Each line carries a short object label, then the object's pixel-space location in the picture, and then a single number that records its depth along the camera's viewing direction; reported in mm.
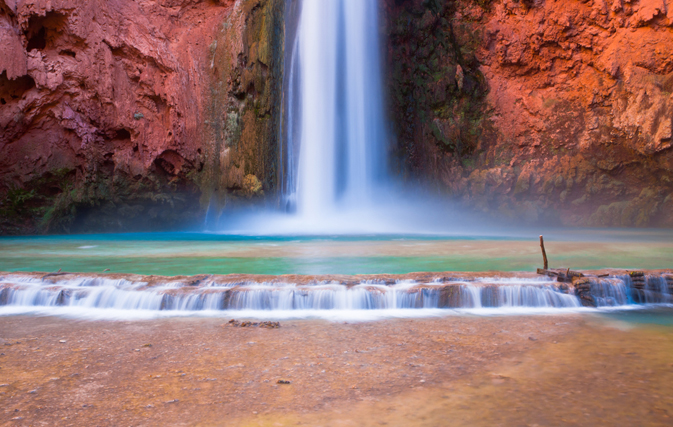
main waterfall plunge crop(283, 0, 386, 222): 21859
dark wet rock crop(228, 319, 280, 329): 4984
